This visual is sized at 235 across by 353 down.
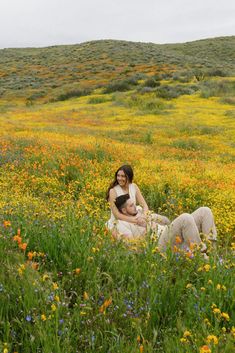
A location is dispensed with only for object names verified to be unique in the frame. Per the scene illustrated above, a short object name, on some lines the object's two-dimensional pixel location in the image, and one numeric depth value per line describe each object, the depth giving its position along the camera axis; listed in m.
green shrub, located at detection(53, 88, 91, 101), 40.25
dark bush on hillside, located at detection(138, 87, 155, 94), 33.84
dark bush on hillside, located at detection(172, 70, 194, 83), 38.47
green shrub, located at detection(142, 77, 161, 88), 36.41
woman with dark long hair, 6.63
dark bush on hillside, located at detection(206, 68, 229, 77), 41.38
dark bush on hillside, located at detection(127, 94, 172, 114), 28.20
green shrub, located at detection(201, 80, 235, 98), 32.62
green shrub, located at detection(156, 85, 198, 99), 32.38
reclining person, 5.11
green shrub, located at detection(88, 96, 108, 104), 34.38
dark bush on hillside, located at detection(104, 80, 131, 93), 38.94
